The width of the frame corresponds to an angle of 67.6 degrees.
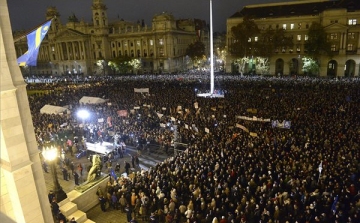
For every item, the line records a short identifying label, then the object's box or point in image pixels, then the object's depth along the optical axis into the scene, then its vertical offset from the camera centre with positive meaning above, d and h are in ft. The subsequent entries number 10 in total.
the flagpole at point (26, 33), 29.28 +3.94
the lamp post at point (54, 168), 38.27 -14.67
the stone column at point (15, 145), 23.88 -6.95
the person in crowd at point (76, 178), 51.49 -21.04
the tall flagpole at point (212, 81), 102.39 -8.89
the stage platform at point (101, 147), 65.99 -20.53
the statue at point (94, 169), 45.44 -17.28
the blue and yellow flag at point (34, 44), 31.83 +2.90
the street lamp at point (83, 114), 81.92 -14.90
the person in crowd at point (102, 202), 42.37 -21.47
